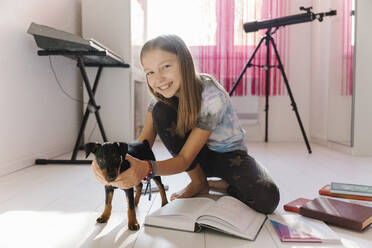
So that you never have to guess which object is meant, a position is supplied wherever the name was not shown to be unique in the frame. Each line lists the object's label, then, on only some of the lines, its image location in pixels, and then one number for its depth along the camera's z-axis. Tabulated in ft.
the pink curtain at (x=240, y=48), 11.03
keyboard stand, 6.36
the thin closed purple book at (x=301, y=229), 2.97
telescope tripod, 8.77
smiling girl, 3.47
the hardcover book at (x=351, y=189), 4.33
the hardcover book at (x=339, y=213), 3.28
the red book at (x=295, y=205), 3.86
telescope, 8.35
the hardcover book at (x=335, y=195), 4.34
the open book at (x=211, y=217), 3.09
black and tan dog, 2.75
